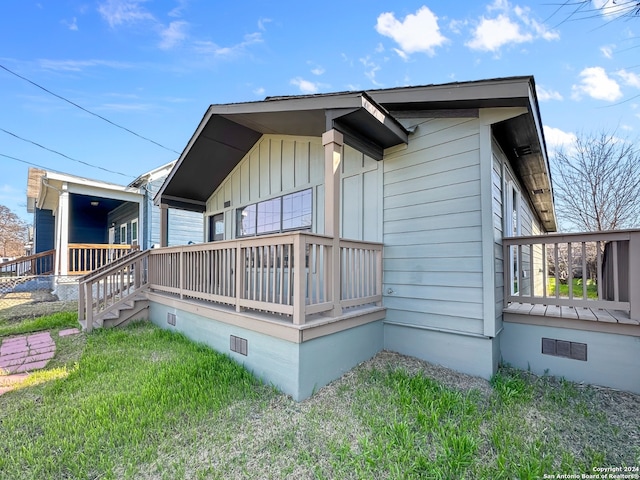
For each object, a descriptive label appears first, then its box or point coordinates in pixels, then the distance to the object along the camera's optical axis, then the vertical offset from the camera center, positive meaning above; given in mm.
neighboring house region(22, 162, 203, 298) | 9398 +1269
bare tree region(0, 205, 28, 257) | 26545 +1471
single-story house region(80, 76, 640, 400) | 3357 -159
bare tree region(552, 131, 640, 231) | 11492 +2647
